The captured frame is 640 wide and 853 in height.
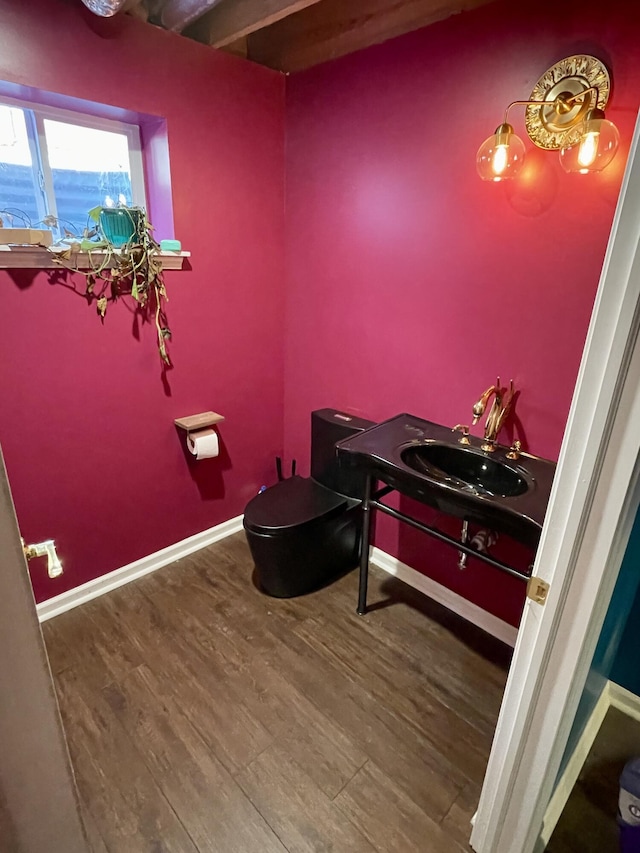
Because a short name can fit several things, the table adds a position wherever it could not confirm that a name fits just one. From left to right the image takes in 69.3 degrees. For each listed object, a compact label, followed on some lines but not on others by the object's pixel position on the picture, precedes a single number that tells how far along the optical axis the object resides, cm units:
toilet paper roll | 221
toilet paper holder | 219
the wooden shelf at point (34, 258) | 159
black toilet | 204
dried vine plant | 175
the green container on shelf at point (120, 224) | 176
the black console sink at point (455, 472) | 139
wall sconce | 129
